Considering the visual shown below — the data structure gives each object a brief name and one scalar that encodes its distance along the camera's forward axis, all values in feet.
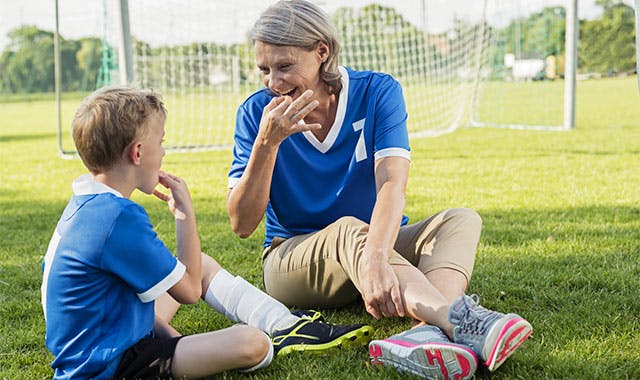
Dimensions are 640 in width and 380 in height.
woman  8.39
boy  7.62
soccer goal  34.65
